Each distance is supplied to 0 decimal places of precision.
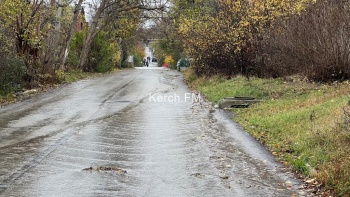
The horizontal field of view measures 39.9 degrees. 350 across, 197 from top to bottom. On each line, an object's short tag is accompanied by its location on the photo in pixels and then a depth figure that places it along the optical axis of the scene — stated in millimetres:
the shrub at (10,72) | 19750
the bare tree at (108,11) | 40184
